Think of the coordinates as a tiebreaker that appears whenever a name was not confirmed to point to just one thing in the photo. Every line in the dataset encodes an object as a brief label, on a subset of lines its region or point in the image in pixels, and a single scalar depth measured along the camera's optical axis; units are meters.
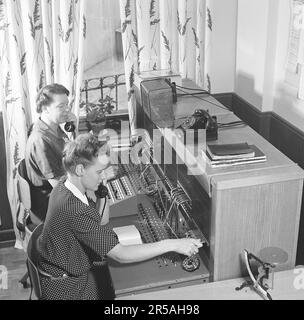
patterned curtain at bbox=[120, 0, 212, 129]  3.15
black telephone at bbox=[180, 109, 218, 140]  2.20
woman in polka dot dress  1.92
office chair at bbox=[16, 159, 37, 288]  2.68
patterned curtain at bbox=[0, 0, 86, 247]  3.03
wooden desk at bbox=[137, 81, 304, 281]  1.92
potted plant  3.29
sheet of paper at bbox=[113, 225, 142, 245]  2.27
